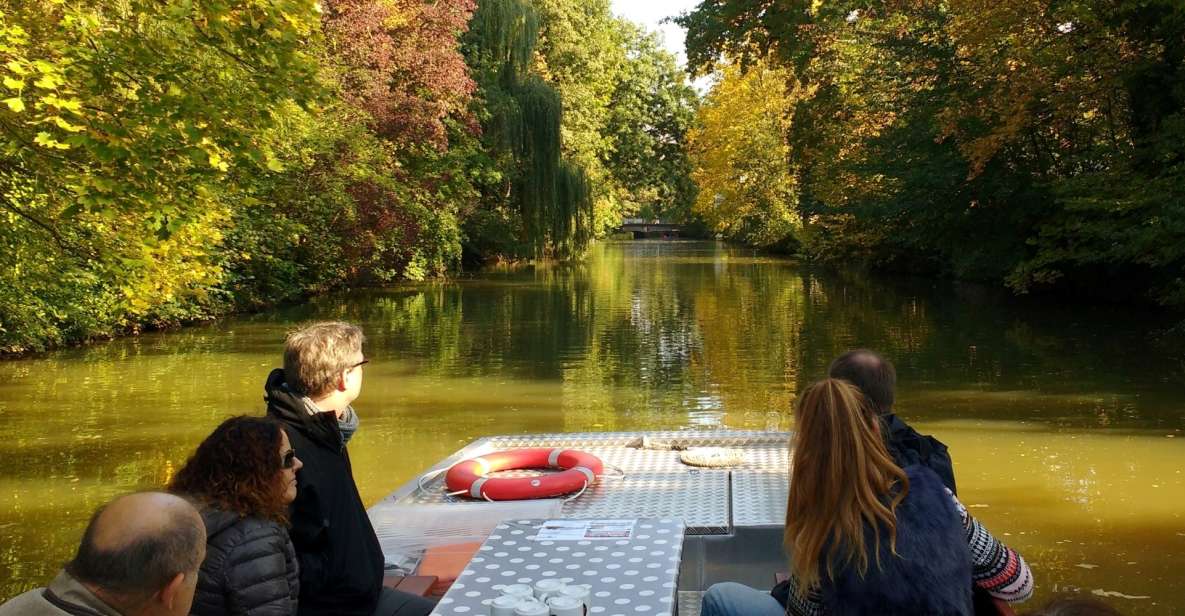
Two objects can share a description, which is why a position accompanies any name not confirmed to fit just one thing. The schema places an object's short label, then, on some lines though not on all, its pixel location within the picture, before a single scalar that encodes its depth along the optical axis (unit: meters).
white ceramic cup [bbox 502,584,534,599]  2.95
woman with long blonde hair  2.79
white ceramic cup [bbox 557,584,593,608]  2.92
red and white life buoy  5.59
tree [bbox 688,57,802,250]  47.59
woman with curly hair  2.90
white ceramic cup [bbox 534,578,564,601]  2.96
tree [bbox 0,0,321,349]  7.89
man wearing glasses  3.47
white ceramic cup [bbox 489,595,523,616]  2.85
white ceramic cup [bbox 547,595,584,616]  2.82
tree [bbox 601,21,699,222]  56.09
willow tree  33.38
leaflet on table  3.61
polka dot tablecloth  3.02
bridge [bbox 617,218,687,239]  93.69
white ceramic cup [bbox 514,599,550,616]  2.80
